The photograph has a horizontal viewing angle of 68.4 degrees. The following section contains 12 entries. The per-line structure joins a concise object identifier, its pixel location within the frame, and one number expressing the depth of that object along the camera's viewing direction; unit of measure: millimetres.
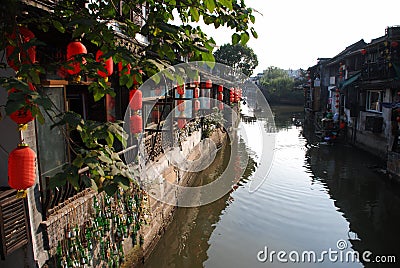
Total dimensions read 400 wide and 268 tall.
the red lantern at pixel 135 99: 7766
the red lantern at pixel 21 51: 2766
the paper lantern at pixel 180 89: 11096
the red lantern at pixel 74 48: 4105
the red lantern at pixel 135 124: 8117
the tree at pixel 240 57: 57531
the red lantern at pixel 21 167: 3490
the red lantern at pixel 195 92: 13594
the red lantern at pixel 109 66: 4639
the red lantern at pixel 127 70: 3497
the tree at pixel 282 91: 67875
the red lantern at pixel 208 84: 14167
